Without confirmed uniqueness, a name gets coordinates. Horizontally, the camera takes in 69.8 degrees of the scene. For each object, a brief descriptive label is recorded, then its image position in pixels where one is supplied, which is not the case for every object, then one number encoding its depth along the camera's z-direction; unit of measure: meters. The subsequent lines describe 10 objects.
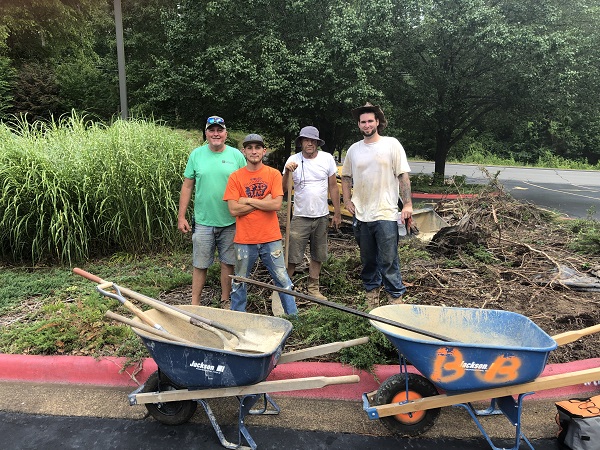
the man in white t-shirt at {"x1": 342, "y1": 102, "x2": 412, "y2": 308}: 3.72
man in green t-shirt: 3.75
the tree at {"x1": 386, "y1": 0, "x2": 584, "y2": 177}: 11.87
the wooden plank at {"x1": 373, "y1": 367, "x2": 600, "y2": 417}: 2.38
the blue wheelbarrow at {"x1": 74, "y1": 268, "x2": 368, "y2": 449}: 2.40
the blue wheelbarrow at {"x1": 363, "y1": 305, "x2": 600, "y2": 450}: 2.31
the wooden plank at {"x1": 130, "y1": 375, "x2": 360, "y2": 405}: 2.39
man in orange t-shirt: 3.48
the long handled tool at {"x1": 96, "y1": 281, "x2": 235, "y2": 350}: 2.56
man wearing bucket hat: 4.24
